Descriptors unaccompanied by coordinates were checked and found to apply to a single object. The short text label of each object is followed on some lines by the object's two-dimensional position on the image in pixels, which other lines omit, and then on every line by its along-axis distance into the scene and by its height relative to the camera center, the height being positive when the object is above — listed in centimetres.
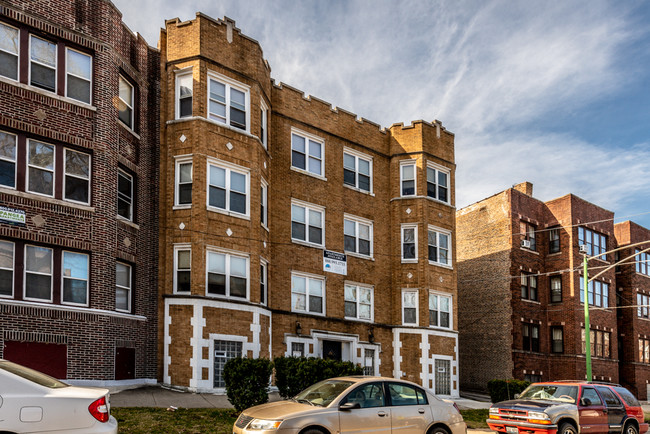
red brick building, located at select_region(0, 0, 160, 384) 1764 +250
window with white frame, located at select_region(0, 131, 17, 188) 1759 +348
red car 1532 -309
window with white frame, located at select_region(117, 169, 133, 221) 2100 +302
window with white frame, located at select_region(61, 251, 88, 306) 1852 +29
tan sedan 1094 -221
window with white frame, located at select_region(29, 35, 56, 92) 1855 +644
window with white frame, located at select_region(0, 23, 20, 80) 1795 +657
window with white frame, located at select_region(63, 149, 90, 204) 1898 +327
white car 771 -144
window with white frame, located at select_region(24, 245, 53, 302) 1778 +42
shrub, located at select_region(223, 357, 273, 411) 1577 -232
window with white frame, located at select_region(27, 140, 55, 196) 1816 +338
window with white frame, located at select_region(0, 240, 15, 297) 1719 +54
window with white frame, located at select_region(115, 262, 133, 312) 2041 +5
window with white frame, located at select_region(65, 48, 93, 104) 1934 +636
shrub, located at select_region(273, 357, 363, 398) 1730 -227
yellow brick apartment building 2164 +238
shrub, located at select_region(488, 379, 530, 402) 2594 -411
